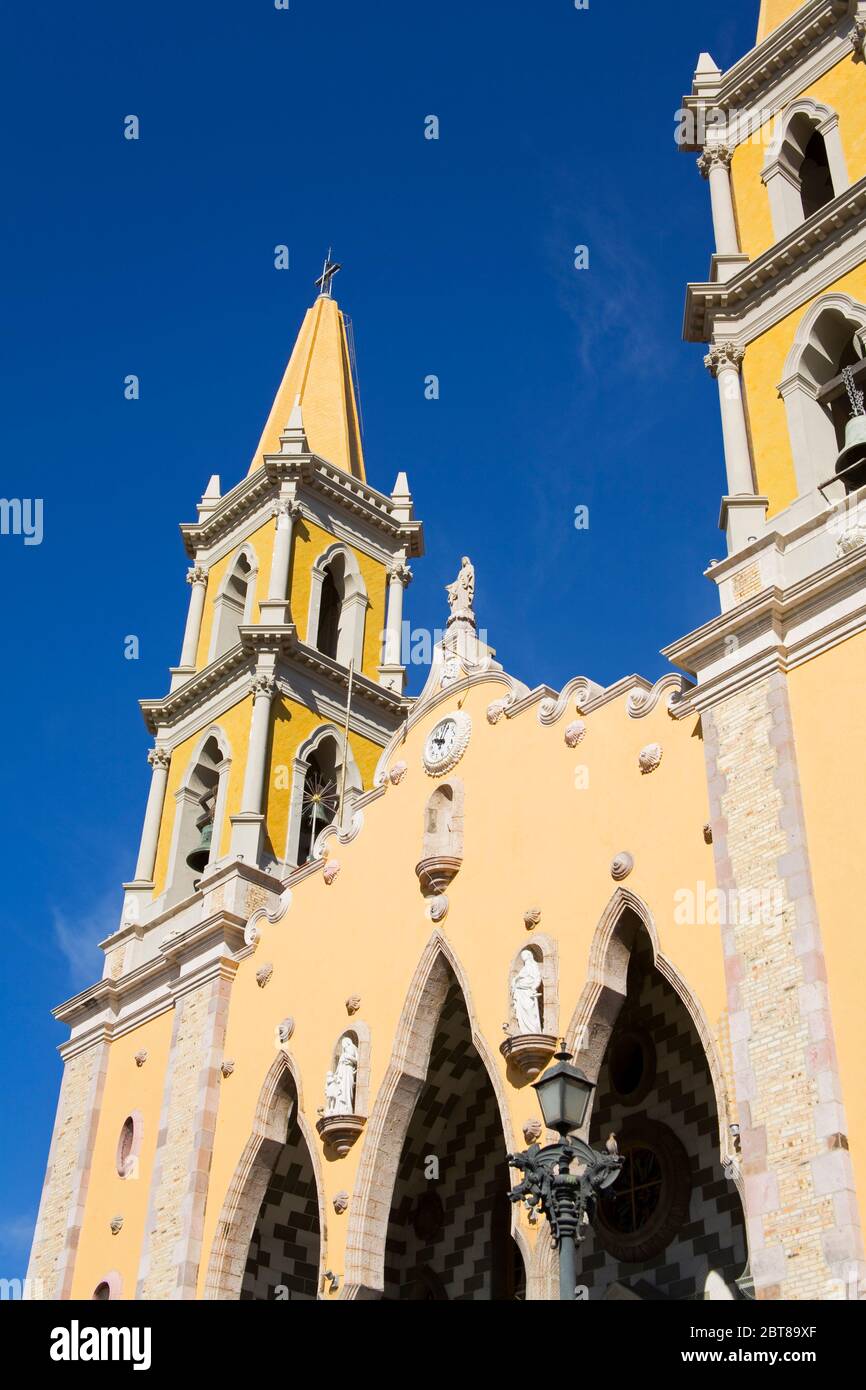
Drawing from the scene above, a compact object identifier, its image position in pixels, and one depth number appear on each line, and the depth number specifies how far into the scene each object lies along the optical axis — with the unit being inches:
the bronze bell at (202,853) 933.2
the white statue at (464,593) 808.9
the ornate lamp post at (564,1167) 358.0
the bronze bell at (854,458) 584.7
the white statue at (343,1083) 668.7
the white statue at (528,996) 585.9
